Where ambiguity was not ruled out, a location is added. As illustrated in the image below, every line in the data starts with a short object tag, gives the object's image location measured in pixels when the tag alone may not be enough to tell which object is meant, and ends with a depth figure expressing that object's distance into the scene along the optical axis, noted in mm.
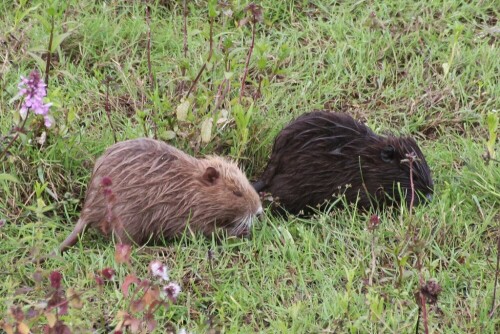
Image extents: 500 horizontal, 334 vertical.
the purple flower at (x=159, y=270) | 6781
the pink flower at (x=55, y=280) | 6520
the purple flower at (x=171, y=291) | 6912
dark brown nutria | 9445
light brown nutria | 8680
